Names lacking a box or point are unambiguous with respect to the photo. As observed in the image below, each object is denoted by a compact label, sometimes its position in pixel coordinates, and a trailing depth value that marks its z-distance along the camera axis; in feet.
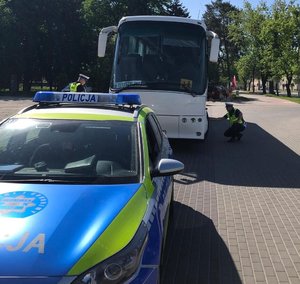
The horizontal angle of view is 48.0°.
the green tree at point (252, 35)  149.29
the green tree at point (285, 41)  134.64
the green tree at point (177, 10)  165.10
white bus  27.16
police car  6.53
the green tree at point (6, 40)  114.97
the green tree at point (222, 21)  219.49
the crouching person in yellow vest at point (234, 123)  35.19
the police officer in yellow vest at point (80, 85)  26.94
